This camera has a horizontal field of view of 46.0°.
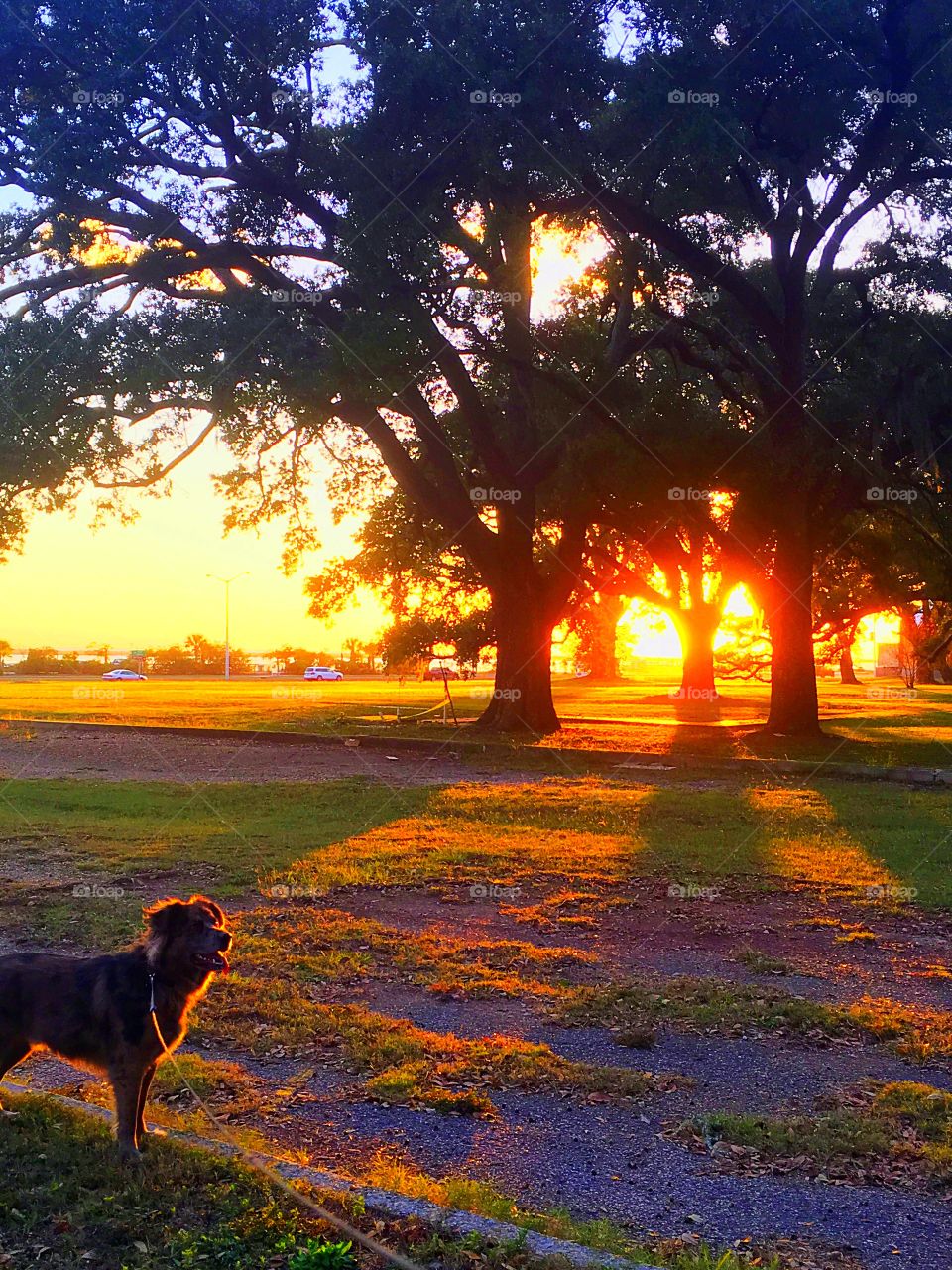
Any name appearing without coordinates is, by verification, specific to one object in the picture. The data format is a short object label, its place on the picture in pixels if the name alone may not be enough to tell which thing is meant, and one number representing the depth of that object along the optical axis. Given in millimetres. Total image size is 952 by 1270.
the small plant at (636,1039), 6242
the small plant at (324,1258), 3748
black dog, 4762
